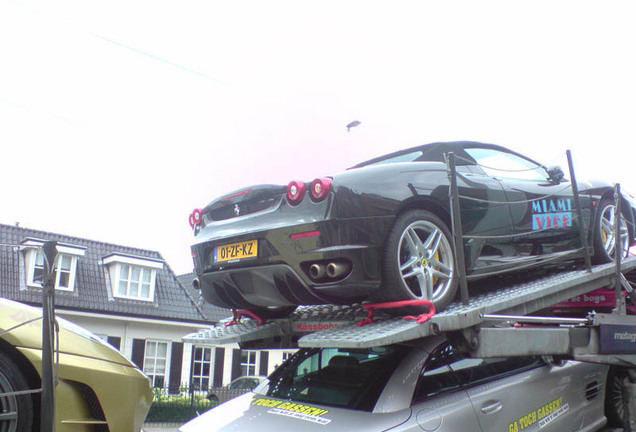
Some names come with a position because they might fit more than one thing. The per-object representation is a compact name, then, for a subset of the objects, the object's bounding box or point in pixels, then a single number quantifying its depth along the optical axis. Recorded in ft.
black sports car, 11.83
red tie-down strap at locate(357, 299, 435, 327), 11.15
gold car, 9.35
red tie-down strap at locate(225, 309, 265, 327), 15.36
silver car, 10.61
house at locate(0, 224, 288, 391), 62.59
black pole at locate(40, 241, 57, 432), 8.15
